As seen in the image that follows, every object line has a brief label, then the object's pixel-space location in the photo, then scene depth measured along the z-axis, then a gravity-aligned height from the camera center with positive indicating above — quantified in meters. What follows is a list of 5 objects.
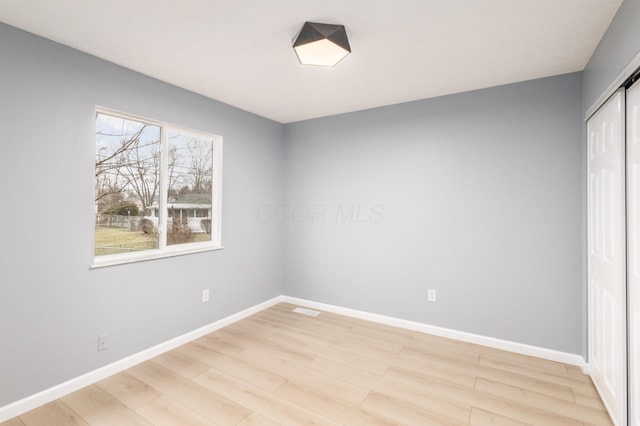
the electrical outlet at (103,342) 2.36 -1.05
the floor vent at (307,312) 3.83 -1.26
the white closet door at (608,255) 1.76 -0.23
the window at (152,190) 2.53 +0.25
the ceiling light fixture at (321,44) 1.91 +1.18
